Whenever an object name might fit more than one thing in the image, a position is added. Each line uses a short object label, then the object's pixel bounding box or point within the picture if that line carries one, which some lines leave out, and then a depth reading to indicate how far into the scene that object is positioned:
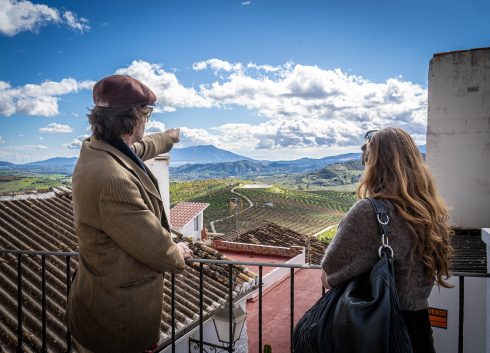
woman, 1.61
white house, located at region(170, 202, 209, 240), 24.28
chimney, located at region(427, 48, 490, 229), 9.37
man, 1.59
